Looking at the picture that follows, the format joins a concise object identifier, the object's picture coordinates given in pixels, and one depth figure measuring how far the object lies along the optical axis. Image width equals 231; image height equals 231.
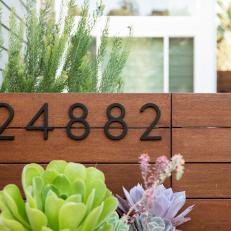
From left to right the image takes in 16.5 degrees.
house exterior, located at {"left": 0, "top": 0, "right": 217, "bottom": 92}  5.55
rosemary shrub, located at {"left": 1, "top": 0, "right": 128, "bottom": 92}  3.29
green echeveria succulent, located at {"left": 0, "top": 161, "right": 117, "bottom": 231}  2.15
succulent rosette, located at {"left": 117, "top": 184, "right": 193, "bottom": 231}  2.55
